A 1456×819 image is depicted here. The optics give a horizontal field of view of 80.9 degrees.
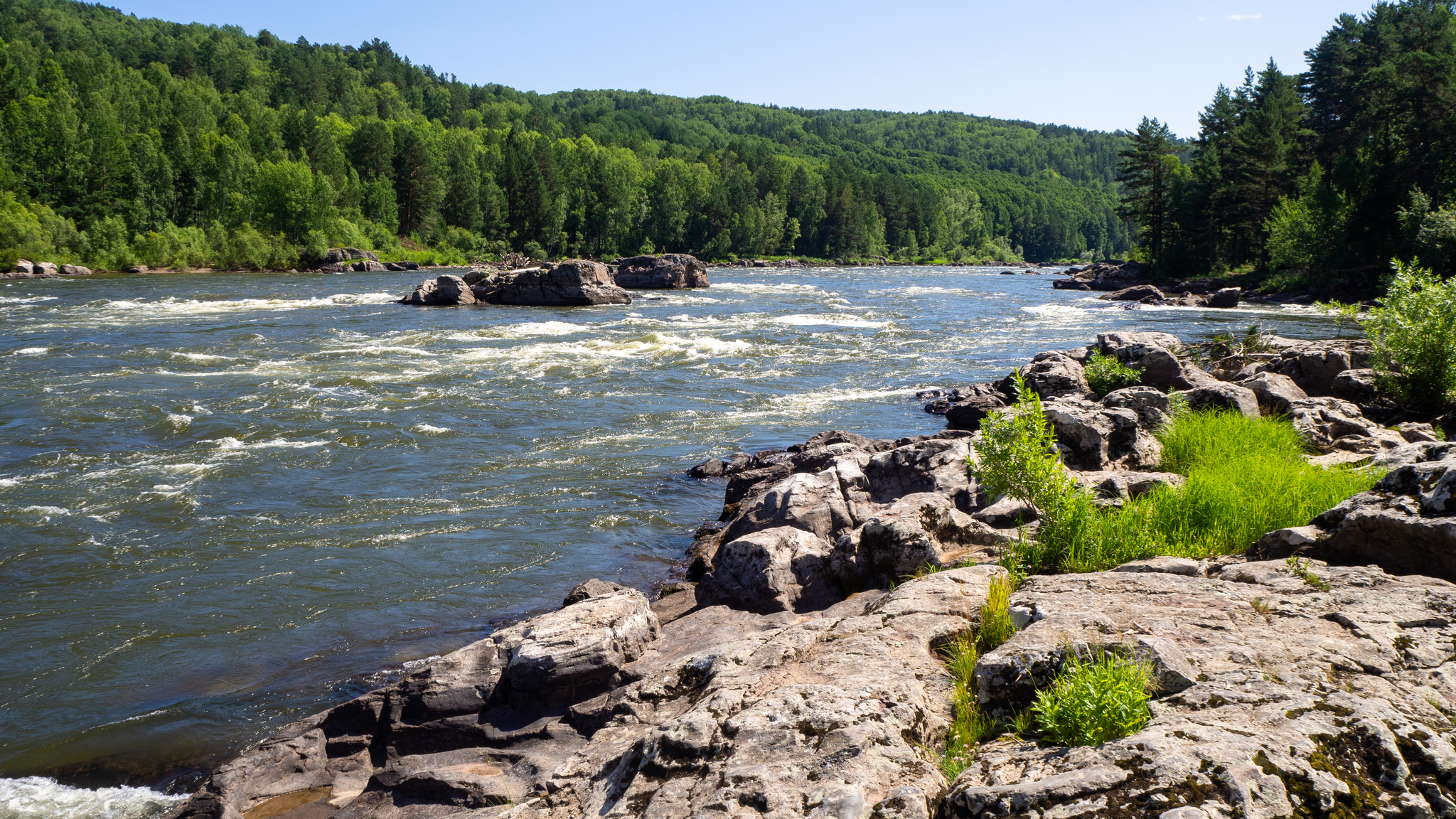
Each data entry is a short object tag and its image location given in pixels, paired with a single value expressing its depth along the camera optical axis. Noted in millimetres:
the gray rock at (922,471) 10562
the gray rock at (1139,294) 54656
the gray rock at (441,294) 47062
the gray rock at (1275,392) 13016
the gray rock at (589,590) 8812
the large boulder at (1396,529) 5578
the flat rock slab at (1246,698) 3439
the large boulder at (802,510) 9734
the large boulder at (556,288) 50781
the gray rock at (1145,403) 12711
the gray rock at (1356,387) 13805
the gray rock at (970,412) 17766
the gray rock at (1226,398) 12664
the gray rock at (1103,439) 11203
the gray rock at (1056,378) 18266
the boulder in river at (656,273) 66625
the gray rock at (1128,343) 18719
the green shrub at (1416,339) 11930
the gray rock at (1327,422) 11242
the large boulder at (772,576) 8430
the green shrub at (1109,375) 17098
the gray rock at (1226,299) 49906
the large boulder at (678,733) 4141
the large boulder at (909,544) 8008
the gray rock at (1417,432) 11156
